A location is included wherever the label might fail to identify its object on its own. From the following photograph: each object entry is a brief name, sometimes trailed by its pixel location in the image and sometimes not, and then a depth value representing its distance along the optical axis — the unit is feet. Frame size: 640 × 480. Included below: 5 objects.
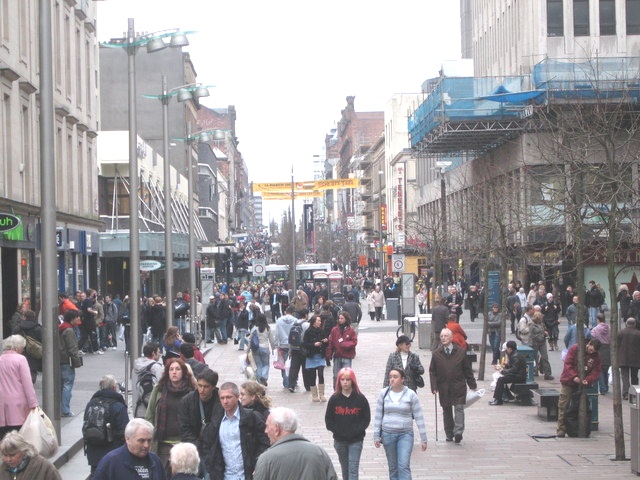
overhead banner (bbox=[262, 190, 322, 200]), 214.07
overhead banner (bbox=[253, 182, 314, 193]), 212.43
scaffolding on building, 162.20
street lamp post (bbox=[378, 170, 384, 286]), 226.42
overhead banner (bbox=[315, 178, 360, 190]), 224.53
